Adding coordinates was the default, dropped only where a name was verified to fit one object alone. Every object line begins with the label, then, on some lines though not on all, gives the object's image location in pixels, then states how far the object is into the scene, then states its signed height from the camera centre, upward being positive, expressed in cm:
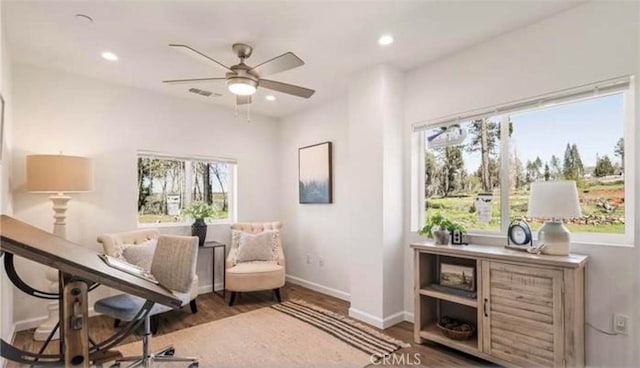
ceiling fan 247 +94
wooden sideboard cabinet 215 -88
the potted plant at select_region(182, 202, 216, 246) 428 -39
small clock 253 -40
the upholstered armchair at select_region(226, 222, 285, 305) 389 -96
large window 234 +21
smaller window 422 +1
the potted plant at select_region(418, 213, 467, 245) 295 -39
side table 442 -105
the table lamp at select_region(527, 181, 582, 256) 214 -16
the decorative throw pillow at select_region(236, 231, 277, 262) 427 -81
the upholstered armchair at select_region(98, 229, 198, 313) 331 -60
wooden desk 117 -39
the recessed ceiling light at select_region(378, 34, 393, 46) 277 +127
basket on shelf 270 -121
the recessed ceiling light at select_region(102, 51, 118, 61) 305 +126
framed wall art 450 +18
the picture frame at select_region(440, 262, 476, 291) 276 -79
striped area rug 285 -141
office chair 260 -76
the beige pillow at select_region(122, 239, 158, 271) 333 -70
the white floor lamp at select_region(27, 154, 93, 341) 294 +5
